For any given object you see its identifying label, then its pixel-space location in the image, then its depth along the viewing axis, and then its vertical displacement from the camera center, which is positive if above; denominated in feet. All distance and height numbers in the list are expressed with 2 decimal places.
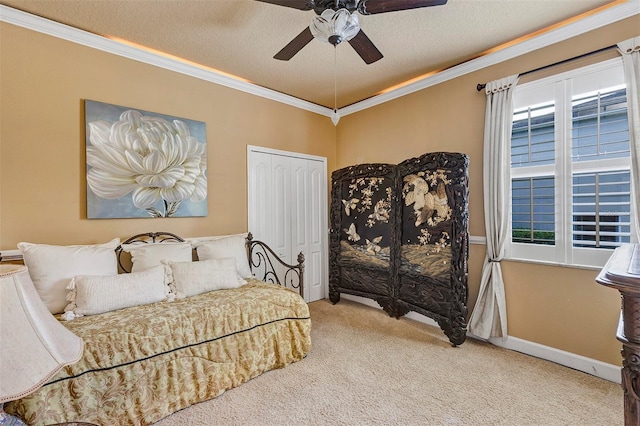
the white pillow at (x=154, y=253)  8.32 -1.14
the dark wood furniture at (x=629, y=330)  2.65 -1.13
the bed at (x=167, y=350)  5.37 -3.04
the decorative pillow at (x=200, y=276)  8.06 -1.76
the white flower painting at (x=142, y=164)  8.57 +1.62
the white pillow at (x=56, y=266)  6.82 -1.24
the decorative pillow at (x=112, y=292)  6.68 -1.85
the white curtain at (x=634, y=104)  6.95 +2.57
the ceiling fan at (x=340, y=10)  5.60 +4.02
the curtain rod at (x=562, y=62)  7.54 +4.19
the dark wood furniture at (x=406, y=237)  9.07 -0.86
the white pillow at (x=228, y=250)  9.54 -1.20
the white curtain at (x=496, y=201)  9.11 +0.35
